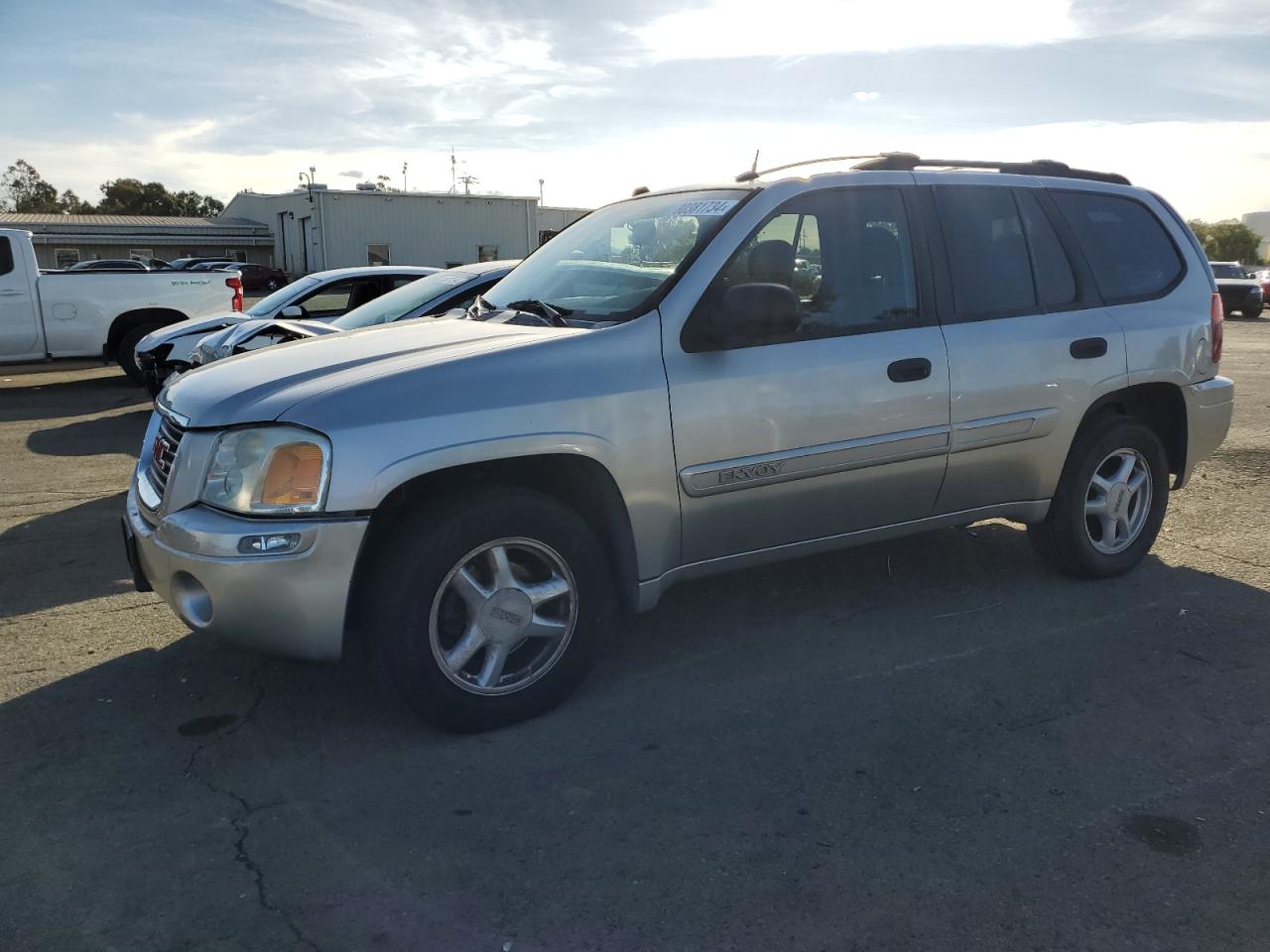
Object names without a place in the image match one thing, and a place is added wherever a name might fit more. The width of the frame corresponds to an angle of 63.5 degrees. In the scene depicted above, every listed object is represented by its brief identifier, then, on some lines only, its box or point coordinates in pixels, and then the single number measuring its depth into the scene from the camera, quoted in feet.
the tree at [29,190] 309.22
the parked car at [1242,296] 87.30
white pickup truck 41.65
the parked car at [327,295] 32.37
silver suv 10.56
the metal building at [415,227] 130.82
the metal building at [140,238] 177.57
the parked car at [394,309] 25.71
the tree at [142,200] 286.46
